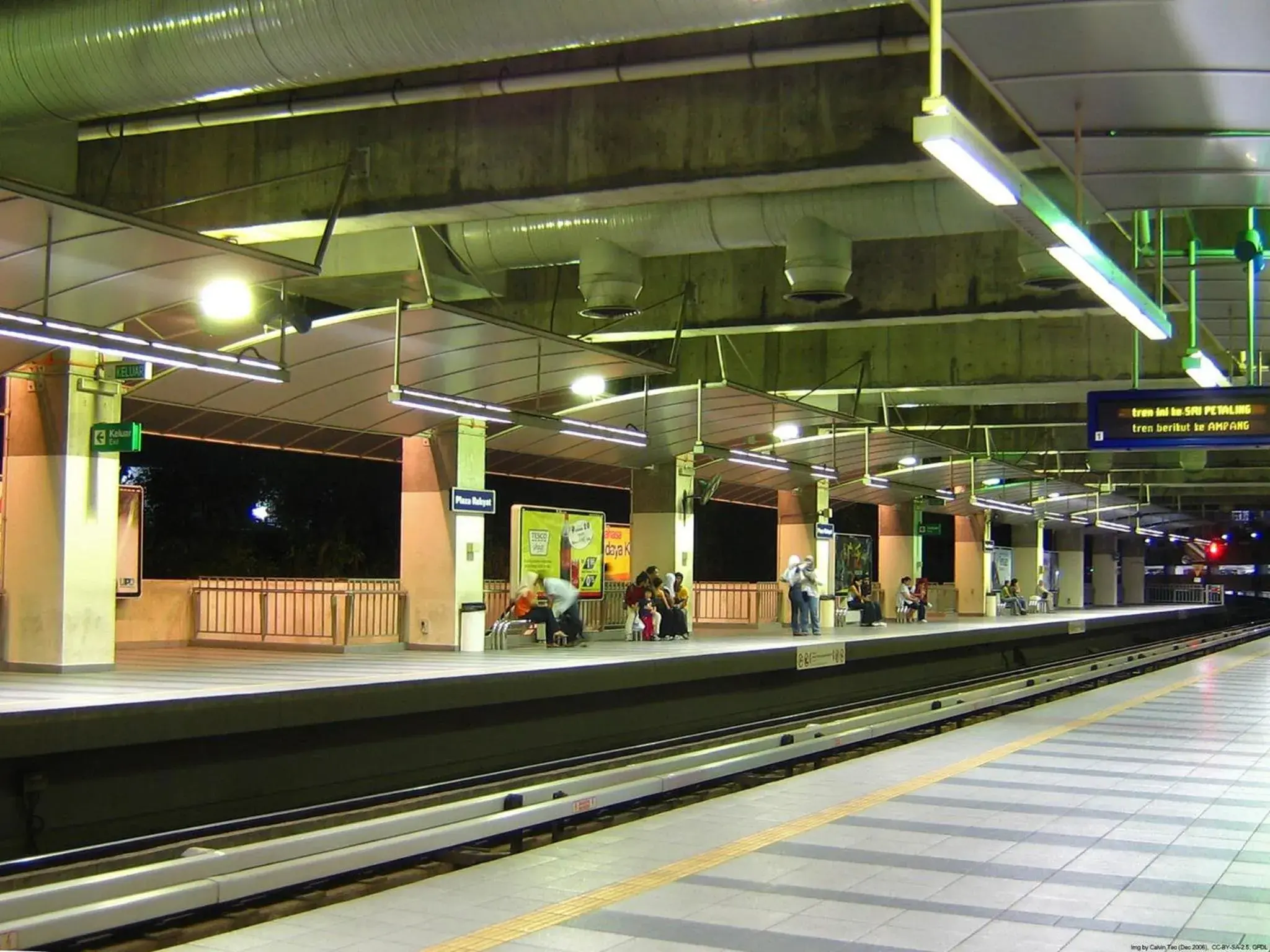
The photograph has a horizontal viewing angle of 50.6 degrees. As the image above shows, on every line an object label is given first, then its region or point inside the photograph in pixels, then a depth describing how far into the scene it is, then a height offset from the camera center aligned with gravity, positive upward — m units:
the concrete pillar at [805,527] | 28.23 +1.06
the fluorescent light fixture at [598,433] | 15.75 +1.77
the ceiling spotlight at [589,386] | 17.59 +2.57
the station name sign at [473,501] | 18.03 +1.02
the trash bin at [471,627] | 18.09 -0.68
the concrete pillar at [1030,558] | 44.06 +0.64
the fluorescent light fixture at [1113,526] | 45.91 +1.82
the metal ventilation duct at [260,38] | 7.30 +3.18
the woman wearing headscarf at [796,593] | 23.33 -0.29
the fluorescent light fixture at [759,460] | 19.45 +1.73
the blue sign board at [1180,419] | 12.59 +1.50
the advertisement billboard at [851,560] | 30.31 +0.40
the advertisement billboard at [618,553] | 22.98 +0.41
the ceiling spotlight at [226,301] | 11.43 +2.70
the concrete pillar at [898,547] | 34.00 +0.76
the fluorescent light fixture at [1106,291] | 7.39 +1.73
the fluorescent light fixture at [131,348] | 9.45 +1.76
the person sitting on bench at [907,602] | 31.58 -0.60
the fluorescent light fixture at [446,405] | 13.28 +1.77
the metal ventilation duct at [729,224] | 11.11 +3.11
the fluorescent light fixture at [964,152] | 5.34 +1.76
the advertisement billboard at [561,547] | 19.41 +0.44
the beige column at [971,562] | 38.47 +0.43
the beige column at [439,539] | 18.08 +0.51
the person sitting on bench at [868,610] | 28.34 -0.70
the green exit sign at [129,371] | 13.25 +2.04
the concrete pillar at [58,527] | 13.14 +0.47
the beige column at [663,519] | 23.30 +1.00
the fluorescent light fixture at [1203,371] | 11.34 +1.80
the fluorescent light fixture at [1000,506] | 29.52 +1.68
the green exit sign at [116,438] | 13.02 +1.35
